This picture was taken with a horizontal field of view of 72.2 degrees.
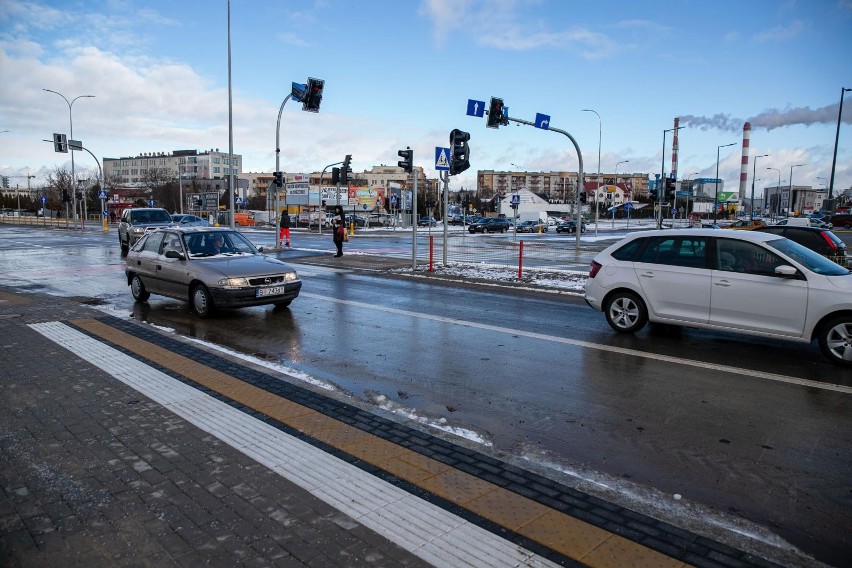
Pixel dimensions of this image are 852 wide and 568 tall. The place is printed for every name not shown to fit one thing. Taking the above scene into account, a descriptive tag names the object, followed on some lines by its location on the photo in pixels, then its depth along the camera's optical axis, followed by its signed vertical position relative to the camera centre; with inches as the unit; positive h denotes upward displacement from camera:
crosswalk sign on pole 650.8 +60.6
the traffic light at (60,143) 1561.3 +168.1
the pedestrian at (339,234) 824.9 -31.9
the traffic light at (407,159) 689.6 +63.5
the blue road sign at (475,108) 986.1 +179.2
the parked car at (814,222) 1469.0 -4.7
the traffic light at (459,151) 670.5 +71.9
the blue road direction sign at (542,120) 1044.5 +169.3
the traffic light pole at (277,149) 1044.8 +113.0
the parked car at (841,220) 2309.3 +3.6
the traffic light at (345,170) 1460.4 +105.3
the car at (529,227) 2223.7 -45.9
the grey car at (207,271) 378.3 -42.0
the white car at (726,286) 269.0 -34.1
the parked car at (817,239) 571.4 -18.5
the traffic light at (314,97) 913.5 +178.0
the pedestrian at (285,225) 1101.1 -27.8
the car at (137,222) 901.8 -22.1
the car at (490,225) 2156.7 -39.8
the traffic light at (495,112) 1020.5 +177.8
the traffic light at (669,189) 1274.6 +62.5
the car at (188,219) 1269.1 -23.0
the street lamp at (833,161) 1501.0 +152.6
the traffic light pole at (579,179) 1088.2 +70.8
